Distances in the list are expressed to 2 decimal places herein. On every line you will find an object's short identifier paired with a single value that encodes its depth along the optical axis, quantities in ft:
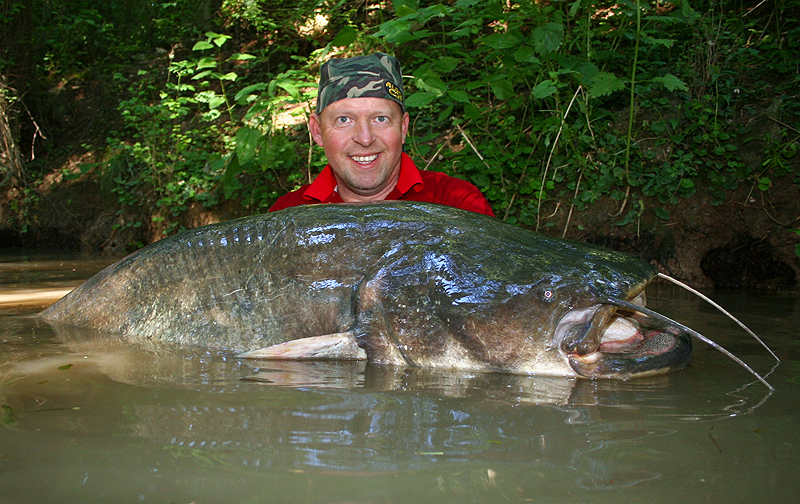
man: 4.92
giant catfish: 3.64
